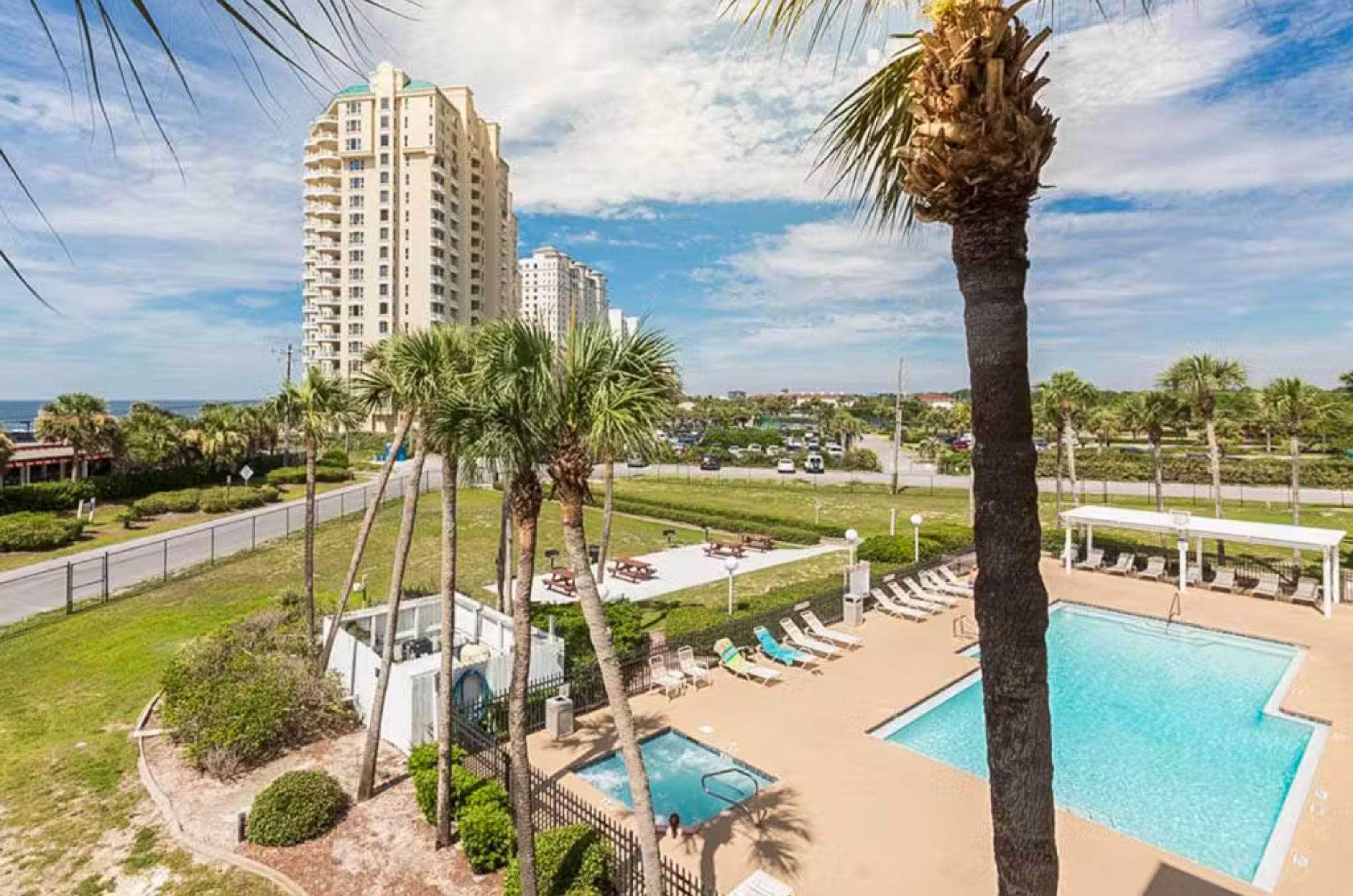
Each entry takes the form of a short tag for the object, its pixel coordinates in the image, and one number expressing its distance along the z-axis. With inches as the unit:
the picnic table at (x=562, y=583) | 860.6
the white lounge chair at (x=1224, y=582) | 802.8
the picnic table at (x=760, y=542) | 1124.5
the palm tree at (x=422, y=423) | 390.0
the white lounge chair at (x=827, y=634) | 619.5
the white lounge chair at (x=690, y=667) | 527.5
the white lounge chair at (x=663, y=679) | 511.8
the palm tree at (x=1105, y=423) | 1761.8
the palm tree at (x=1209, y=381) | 901.8
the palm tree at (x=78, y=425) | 1411.2
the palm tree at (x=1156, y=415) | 1039.0
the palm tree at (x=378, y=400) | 439.2
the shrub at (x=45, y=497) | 1231.5
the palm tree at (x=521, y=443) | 247.9
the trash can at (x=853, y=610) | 690.2
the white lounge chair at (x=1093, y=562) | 919.0
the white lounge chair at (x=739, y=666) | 541.6
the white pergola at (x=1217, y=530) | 695.7
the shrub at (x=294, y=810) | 351.3
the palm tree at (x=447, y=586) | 315.9
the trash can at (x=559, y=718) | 449.4
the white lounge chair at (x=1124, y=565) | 887.7
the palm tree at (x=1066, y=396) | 1100.5
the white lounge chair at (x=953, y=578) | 817.5
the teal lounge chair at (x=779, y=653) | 580.4
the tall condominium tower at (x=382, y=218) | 2684.5
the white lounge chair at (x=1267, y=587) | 776.9
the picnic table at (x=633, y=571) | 919.7
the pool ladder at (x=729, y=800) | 358.3
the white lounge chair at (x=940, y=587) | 791.1
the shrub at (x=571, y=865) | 282.8
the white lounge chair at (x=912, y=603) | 733.9
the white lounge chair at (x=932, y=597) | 756.6
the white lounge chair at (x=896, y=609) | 713.6
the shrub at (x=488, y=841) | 323.9
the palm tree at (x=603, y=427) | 238.2
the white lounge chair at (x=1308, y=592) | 740.0
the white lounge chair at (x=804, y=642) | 598.9
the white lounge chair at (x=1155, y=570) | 874.1
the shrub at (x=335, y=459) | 1969.7
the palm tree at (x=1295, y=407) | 853.2
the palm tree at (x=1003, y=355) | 123.3
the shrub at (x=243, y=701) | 423.2
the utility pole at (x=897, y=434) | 1610.5
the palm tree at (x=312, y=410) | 571.5
